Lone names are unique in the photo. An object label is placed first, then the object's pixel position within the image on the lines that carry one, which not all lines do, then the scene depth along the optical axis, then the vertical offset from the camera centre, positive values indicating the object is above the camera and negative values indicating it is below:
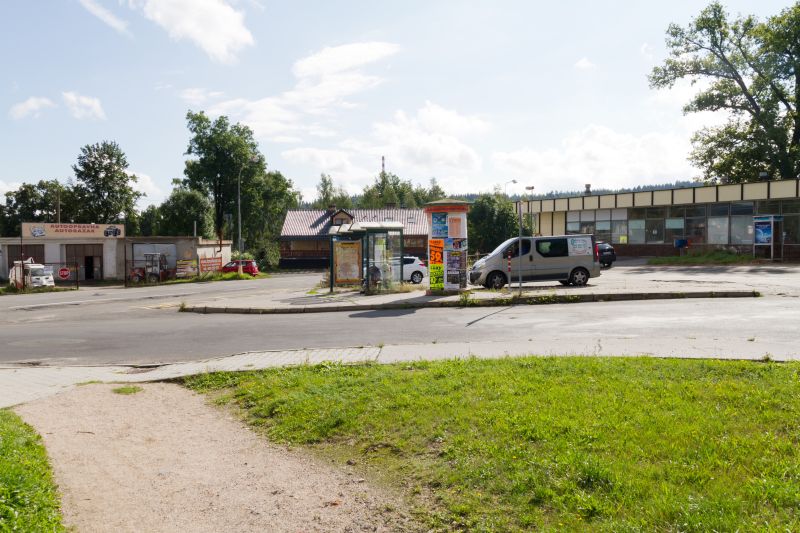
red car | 46.66 -1.80
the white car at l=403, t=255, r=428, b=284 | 30.85 -1.38
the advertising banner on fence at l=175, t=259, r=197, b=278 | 43.81 -1.80
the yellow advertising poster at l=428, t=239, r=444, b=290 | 20.66 -0.66
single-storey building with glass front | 36.25 +1.70
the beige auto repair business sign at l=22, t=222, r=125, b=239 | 45.07 +0.92
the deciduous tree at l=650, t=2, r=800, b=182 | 42.75 +11.72
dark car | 34.41 -0.75
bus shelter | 22.61 -0.52
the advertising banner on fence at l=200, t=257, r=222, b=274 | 46.34 -1.59
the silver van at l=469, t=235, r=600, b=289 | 21.89 -0.71
